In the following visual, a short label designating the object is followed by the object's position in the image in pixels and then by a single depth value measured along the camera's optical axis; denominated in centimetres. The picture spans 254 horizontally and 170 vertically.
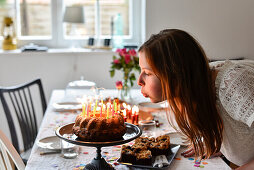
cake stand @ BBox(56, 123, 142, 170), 132
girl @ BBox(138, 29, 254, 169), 125
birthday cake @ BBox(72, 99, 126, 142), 136
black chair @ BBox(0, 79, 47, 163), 221
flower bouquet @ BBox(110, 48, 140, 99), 246
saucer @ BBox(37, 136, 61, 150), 161
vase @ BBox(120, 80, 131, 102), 256
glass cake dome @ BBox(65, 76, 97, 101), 271
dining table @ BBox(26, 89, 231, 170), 144
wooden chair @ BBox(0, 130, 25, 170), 143
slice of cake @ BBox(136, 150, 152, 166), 139
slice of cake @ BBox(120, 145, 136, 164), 141
